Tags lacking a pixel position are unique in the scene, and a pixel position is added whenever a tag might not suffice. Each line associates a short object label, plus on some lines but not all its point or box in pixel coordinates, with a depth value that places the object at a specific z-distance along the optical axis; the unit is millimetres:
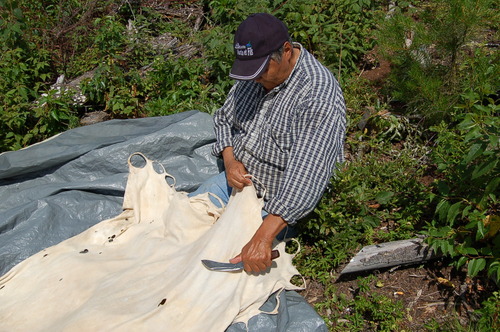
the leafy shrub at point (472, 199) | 2635
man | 2695
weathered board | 2912
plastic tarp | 3414
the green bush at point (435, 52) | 3621
